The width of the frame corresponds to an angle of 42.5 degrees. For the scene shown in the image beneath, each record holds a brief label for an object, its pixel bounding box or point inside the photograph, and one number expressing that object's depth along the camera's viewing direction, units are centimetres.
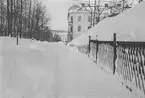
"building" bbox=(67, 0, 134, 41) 6546
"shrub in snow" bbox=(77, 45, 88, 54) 1694
